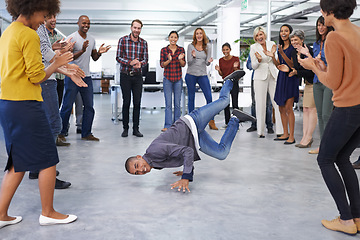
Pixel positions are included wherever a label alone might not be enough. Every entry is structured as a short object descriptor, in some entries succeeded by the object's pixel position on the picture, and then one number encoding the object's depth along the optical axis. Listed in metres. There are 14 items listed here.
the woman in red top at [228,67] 6.20
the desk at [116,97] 7.03
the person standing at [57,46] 3.13
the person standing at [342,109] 1.83
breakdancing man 2.71
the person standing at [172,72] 5.76
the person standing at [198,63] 5.93
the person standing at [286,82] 4.79
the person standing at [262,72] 5.20
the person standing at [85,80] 4.71
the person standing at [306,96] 4.49
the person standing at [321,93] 3.80
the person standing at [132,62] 5.21
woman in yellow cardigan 1.92
